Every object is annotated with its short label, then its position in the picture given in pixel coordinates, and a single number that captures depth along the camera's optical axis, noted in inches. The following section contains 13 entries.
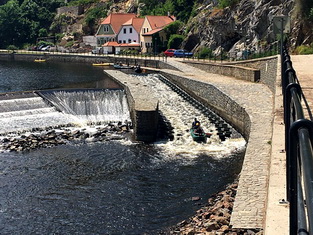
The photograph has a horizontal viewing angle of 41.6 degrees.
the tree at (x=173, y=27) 2777.8
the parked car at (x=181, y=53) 2347.2
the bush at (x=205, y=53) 2066.4
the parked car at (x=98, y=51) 3248.8
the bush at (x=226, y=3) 2022.6
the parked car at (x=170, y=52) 2446.1
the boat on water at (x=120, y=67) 2220.0
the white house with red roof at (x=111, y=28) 3466.5
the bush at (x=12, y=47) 4055.1
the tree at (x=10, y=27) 4274.1
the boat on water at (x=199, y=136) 887.1
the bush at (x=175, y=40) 2625.5
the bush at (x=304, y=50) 1342.0
